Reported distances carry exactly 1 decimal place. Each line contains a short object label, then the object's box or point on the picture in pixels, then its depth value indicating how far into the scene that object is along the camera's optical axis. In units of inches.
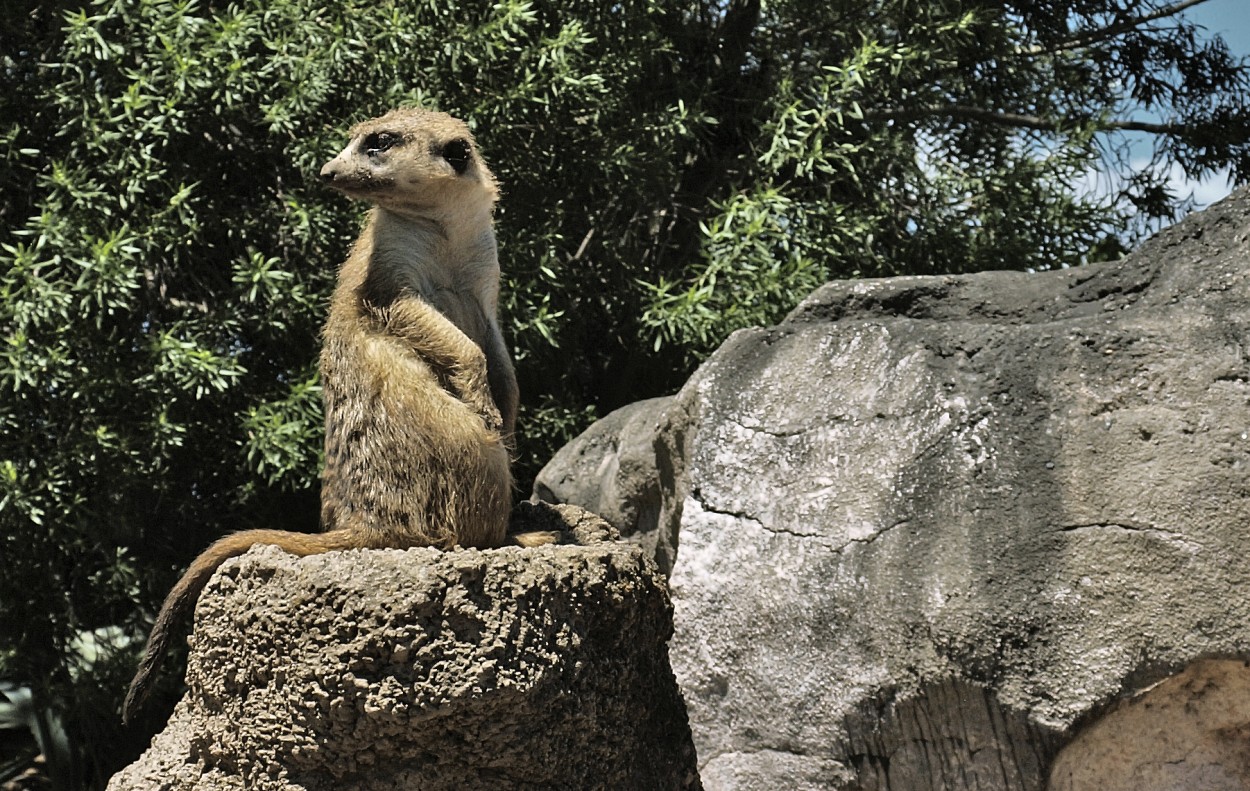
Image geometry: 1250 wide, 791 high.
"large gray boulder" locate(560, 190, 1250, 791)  288.2
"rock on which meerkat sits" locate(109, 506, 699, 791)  239.6
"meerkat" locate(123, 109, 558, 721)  279.7
